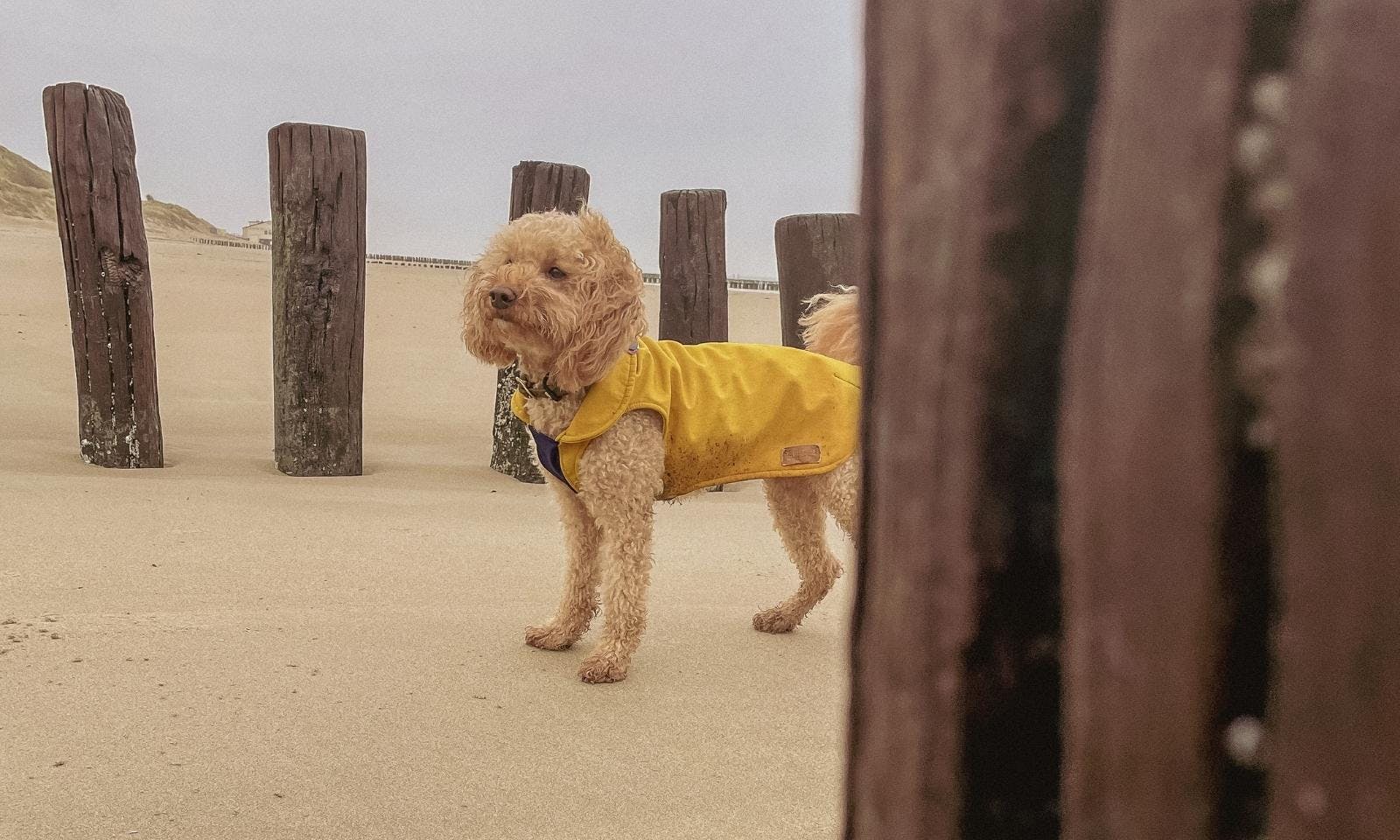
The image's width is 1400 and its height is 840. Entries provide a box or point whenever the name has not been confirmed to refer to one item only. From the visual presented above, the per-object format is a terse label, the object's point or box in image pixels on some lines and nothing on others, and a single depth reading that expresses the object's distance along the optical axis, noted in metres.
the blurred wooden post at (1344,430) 0.33
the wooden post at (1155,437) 0.35
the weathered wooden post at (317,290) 4.84
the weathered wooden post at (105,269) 4.77
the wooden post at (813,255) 5.22
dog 2.56
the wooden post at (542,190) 5.03
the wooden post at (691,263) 5.45
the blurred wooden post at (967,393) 0.39
